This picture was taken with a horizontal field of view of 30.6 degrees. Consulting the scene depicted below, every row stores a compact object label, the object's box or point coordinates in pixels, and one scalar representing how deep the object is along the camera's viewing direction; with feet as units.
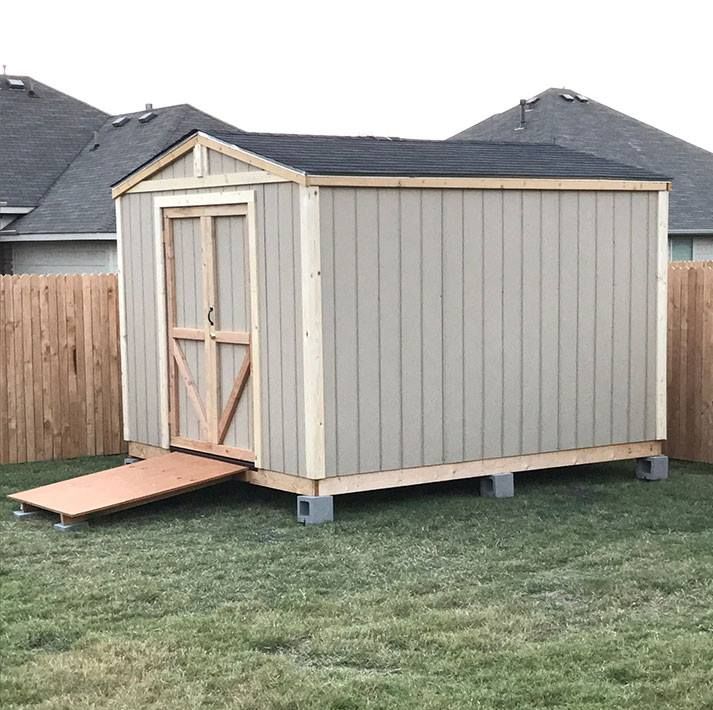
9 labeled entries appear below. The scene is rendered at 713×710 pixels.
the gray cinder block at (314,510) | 29.19
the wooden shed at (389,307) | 29.78
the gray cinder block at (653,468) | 34.92
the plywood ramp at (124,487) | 29.35
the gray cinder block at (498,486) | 32.14
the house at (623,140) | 72.08
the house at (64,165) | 64.80
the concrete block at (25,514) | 30.48
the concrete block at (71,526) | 28.84
